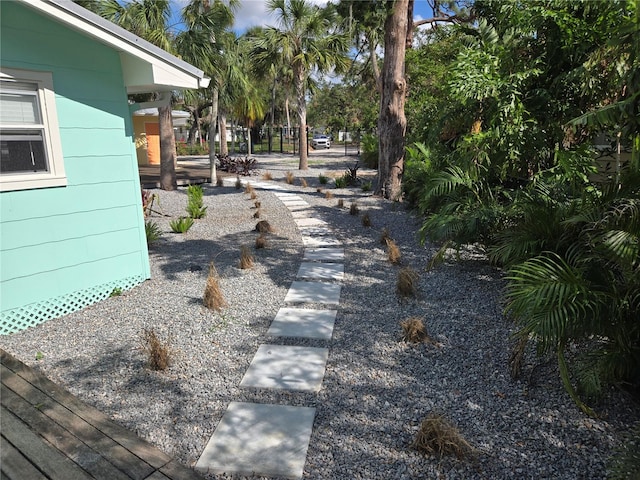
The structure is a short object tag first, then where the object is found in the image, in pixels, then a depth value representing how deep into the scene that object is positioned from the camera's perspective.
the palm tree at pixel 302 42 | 15.66
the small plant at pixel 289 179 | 14.74
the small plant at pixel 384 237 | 7.07
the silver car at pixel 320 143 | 38.09
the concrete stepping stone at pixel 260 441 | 2.39
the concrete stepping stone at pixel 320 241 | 7.21
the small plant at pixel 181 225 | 7.85
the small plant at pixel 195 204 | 9.14
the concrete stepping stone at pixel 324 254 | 6.43
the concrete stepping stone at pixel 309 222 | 8.66
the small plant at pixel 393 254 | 6.09
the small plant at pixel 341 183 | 13.43
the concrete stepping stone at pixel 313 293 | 4.88
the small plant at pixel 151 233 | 6.83
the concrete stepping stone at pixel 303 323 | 4.05
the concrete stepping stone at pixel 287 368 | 3.21
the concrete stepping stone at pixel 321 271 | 5.65
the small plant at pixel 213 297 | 4.59
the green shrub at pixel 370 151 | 20.11
